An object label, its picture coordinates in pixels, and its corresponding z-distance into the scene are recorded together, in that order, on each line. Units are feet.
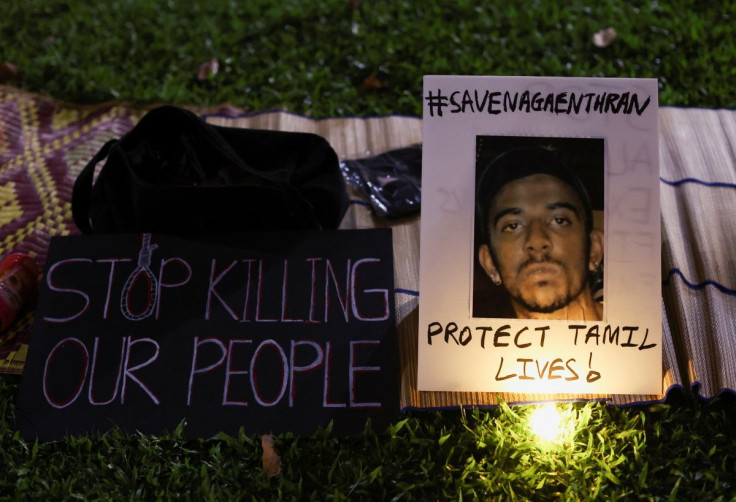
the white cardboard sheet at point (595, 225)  4.97
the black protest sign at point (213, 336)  5.16
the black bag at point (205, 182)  5.83
